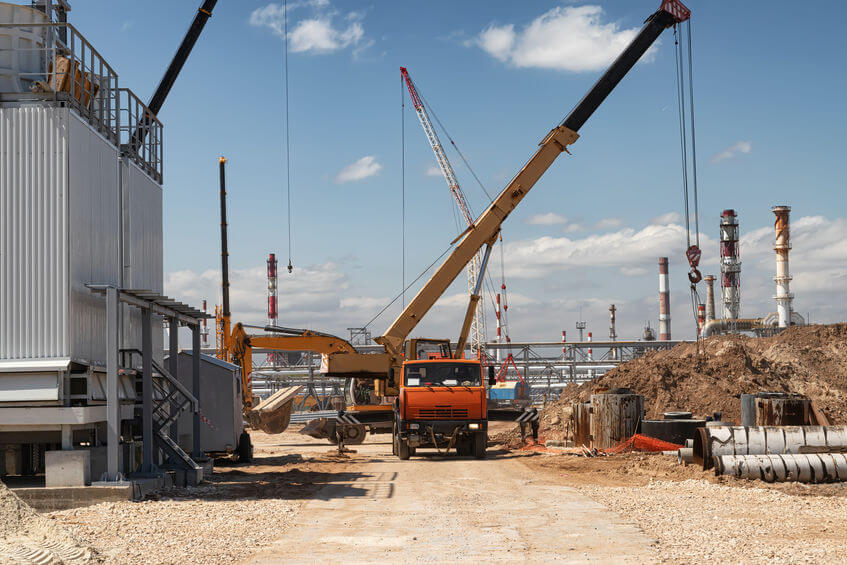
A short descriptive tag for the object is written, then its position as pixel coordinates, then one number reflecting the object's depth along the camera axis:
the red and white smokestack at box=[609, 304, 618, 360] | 141.88
